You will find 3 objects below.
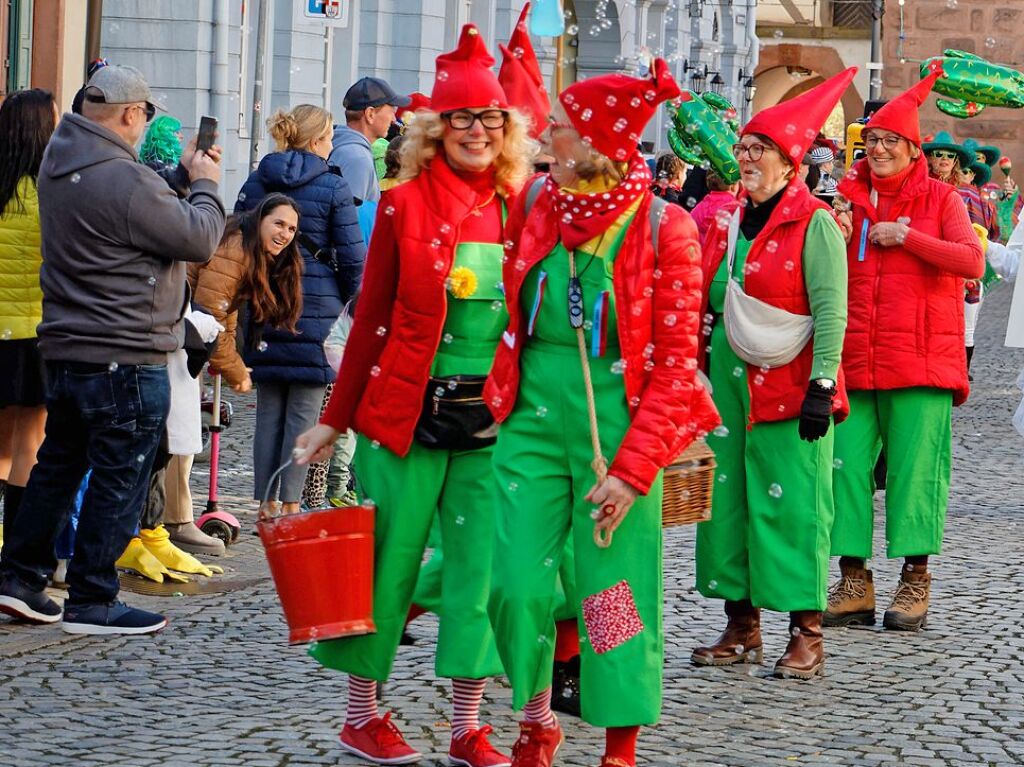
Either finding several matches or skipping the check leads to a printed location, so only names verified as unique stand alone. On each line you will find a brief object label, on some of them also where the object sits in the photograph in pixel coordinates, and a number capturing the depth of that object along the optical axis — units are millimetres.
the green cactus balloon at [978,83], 11875
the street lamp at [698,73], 39375
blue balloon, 20938
